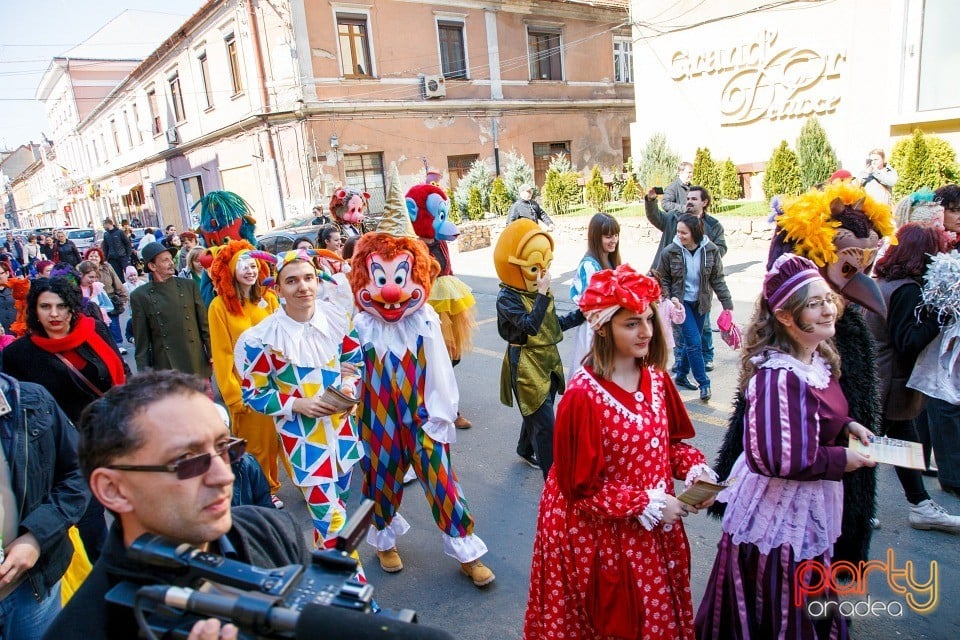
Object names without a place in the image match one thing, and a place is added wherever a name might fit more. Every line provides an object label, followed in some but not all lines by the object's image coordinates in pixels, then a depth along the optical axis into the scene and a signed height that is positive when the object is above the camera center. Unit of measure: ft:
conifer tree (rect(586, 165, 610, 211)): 54.54 -1.22
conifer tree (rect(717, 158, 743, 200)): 49.26 -1.23
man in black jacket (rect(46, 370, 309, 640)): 4.49 -1.81
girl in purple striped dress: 7.36 -3.73
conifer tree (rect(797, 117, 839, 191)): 42.57 +0.09
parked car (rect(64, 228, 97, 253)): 83.30 -1.44
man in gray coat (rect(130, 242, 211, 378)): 16.57 -2.75
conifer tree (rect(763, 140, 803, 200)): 43.62 -0.75
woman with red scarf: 11.83 -2.37
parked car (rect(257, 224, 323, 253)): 41.51 -2.11
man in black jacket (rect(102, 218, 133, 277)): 47.83 -1.82
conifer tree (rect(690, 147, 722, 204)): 49.26 -0.47
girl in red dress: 7.59 -3.92
